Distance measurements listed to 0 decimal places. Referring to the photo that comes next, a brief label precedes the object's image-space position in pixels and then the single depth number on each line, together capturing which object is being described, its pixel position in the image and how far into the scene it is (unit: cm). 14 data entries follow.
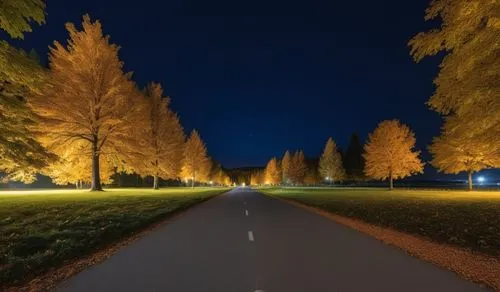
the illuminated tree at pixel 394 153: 5519
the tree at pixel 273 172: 13450
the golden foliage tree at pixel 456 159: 4347
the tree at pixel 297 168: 11319
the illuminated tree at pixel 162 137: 4325
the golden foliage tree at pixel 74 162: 2920
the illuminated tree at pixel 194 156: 6844
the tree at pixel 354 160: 10756
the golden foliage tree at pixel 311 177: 11601
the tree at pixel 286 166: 11400
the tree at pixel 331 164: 9412
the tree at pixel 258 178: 17185
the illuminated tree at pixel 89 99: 2719
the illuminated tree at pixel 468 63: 817
